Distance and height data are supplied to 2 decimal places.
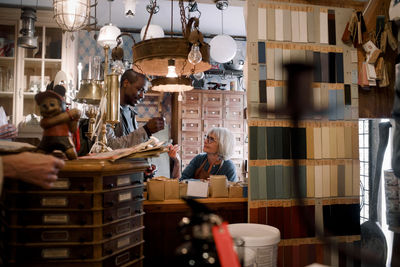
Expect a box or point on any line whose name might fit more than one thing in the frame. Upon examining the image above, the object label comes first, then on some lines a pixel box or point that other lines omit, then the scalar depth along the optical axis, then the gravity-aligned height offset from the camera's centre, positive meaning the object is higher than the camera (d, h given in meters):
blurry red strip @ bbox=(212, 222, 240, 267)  0.74 -0.21
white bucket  1.81 -0.49
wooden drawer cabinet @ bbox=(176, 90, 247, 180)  6.13 +0.58
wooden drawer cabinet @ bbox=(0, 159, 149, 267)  1.48 -0.30
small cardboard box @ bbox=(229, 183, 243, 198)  2.66 -0.32
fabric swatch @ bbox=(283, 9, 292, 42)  2.56 +0.91
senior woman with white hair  3.98 -0.11
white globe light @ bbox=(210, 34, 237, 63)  4.60 +1.36
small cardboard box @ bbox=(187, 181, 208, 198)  2.63 -0.30
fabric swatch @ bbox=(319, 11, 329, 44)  2.61 +0.92
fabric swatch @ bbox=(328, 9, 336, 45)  2.62 +0.92
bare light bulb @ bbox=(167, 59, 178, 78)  1.92 +0.47
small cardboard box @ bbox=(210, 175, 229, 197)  2.66 -0.29
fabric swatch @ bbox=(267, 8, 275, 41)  2.54 +0.92
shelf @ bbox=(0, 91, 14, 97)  5.19 +0.82
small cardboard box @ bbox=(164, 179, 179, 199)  2.61 -0.29
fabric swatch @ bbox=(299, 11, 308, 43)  2.58 +0.91
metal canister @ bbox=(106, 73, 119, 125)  1.93 +0.27
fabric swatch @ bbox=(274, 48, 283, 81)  2.53 +0.64
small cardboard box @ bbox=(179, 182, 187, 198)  2.64 -0.30
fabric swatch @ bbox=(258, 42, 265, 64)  2.52 +0.70
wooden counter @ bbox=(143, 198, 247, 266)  2.54 -0.57
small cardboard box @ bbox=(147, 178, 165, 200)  2.57 -0.30
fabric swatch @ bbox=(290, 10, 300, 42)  2.57 +0.92
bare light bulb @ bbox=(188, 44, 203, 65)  1.72 +0.47
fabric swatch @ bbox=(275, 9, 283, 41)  2.55 +0.92
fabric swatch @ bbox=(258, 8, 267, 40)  2.52 +0.92
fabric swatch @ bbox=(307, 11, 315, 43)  2.59 +0.91
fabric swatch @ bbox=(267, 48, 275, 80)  2.53 +0.63
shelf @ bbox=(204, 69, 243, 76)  6.42 +1.43
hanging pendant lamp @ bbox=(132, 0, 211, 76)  1.74 +0.52
